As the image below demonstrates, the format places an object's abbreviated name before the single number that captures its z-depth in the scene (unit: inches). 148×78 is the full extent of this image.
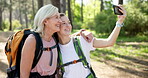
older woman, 69.4
